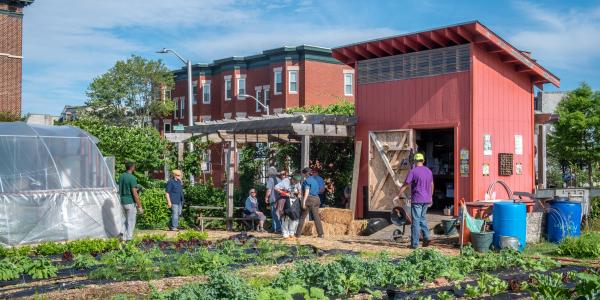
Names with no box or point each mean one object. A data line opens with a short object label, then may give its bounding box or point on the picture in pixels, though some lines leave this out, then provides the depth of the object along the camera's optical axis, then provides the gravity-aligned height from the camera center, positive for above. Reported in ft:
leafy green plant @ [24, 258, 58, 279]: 31.17 -5.17
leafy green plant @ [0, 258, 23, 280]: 30.42 -5.15
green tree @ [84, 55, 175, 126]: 158.51 +17.79
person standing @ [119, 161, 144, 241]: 50.24 -2.59
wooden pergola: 56.13 +3.14
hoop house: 47.06 -1.91
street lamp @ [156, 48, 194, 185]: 90.22 +11.17
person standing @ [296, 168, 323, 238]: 50.57 -2.89
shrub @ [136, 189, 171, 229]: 61.05 -4.63
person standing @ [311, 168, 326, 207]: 54.83 -2.02
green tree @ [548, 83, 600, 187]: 113.20 +5.42
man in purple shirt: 44.73 -2.32
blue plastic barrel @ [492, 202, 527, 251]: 43.06 -3.75
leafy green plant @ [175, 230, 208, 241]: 45.92 -5.20
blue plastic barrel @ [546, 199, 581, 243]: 45.75 -3.78
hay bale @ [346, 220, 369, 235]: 53.83 -5.22
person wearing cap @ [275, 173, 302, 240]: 51.44 -3.29
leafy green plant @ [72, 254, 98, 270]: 33.60 -5.19
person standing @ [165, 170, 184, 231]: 58.85 -2.91
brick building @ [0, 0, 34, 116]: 132.77 +22.48
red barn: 51.26 +4.73
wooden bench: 59.67 -5.05
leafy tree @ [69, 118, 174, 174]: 71.26 +1.65
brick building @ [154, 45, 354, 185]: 144.15 +19.22
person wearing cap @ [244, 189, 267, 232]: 59.16 -4.27
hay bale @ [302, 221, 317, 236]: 53.47 -5.36
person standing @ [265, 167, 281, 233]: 57.41 -3.01
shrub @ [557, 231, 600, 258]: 38.99 -4.93
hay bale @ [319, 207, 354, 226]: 54.03 -4.31
